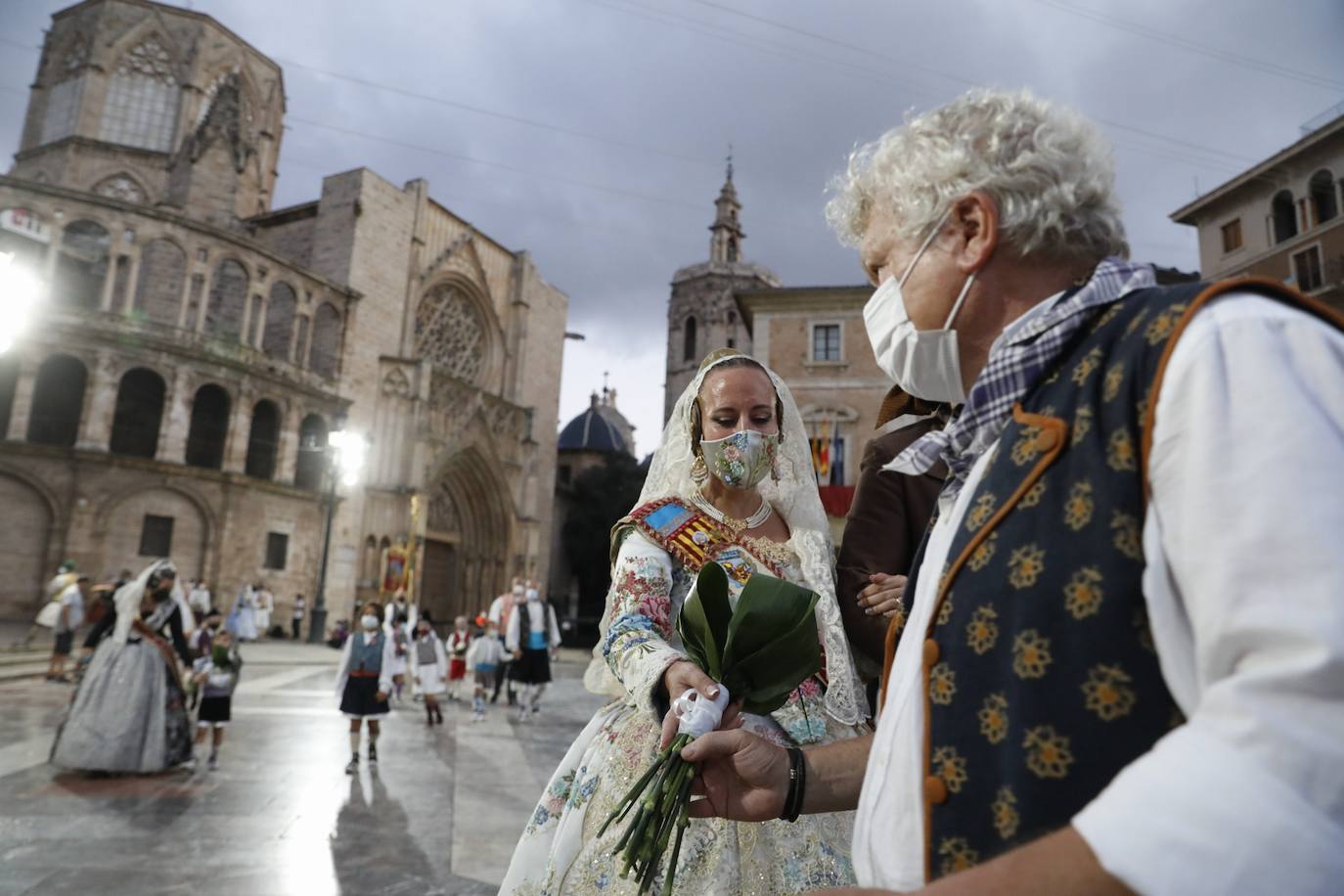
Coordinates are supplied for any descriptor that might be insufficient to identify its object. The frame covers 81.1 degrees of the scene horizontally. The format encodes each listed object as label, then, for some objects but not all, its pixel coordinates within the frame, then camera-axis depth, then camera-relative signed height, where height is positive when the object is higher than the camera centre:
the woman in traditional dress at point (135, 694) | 7.06 -1.13
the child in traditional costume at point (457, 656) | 14.42 -1.30
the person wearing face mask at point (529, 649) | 11.59 -0.90
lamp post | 19.64 +3.14
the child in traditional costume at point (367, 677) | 8.03 -1.01
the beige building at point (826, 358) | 23.45 +7.38
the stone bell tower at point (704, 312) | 50.16 +18.08
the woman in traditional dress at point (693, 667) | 1.88 -0.13
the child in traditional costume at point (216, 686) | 7.58 -1.07
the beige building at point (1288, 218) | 20.94 +11.48
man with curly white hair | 0.66 +0.06
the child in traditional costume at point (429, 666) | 10.89 -1.16
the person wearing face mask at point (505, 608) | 12.19 -0.36
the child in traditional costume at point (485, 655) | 13.12 -1.15
